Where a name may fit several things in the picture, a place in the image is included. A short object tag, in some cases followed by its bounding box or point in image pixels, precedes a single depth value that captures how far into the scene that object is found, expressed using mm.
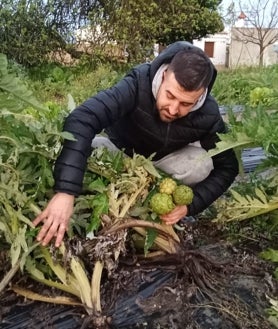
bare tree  16953
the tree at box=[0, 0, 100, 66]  7559
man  1777
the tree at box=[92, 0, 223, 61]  8305
